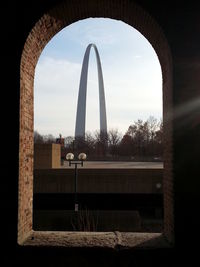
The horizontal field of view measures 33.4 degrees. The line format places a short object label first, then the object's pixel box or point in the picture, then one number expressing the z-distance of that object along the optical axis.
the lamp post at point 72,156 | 18.95
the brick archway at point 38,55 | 4.22
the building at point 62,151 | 38.02
